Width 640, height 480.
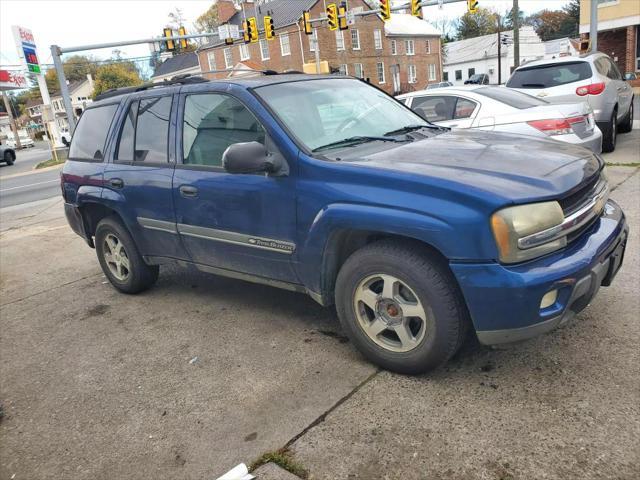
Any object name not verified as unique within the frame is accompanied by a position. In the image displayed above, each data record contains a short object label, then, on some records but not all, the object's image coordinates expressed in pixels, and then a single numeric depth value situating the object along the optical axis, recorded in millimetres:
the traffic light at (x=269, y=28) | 25375
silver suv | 8953
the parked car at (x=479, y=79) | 43744
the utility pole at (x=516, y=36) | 30781
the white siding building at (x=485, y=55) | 65500
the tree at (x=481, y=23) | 87875
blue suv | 2613
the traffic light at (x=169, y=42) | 23797
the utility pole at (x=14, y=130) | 50781
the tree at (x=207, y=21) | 81312
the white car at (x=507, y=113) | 6434
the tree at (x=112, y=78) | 74625
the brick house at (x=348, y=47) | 45188
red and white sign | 35375
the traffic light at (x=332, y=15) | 24672
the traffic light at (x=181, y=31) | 24516
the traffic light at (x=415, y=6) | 20797
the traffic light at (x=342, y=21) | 24891
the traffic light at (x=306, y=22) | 24625
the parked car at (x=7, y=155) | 32094
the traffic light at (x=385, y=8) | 23203
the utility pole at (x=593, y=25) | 15608
